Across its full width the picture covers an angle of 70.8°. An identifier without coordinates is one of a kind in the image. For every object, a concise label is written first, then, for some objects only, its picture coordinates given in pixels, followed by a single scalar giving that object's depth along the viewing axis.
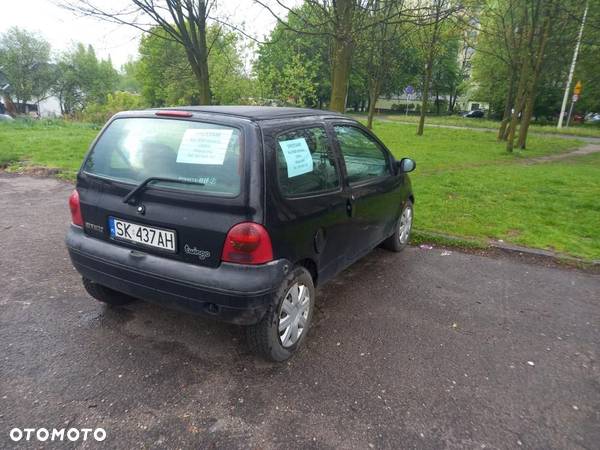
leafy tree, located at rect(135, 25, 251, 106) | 14.19
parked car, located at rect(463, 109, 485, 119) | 54.38
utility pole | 14.29
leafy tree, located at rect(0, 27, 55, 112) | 52.94
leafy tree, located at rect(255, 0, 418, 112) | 7.30
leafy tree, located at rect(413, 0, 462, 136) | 18.50
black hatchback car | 2.53
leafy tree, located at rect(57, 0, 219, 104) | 9.73
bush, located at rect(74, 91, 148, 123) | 50.28
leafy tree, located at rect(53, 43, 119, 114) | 58.16
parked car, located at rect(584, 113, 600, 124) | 42.33
